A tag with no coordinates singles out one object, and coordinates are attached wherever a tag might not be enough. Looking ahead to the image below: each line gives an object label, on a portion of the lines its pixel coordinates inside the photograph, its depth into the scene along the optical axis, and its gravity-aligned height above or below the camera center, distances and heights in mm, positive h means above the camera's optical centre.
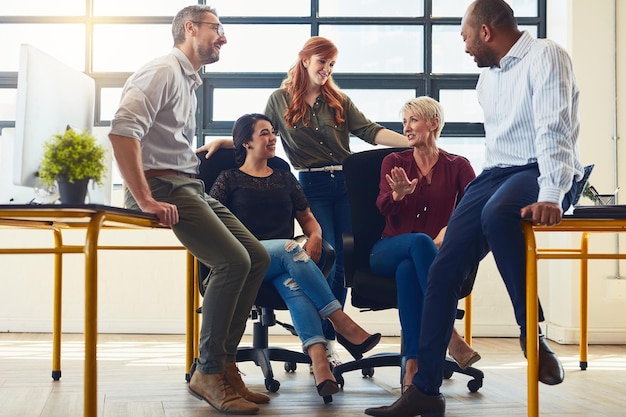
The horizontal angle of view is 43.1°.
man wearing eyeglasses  2457 +56
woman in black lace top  2875 -36
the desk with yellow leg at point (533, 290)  2096 -180
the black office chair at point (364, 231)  2943 -40
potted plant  2072 +138
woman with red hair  3479 +379
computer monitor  2146 +325
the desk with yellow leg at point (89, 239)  1966 -54
